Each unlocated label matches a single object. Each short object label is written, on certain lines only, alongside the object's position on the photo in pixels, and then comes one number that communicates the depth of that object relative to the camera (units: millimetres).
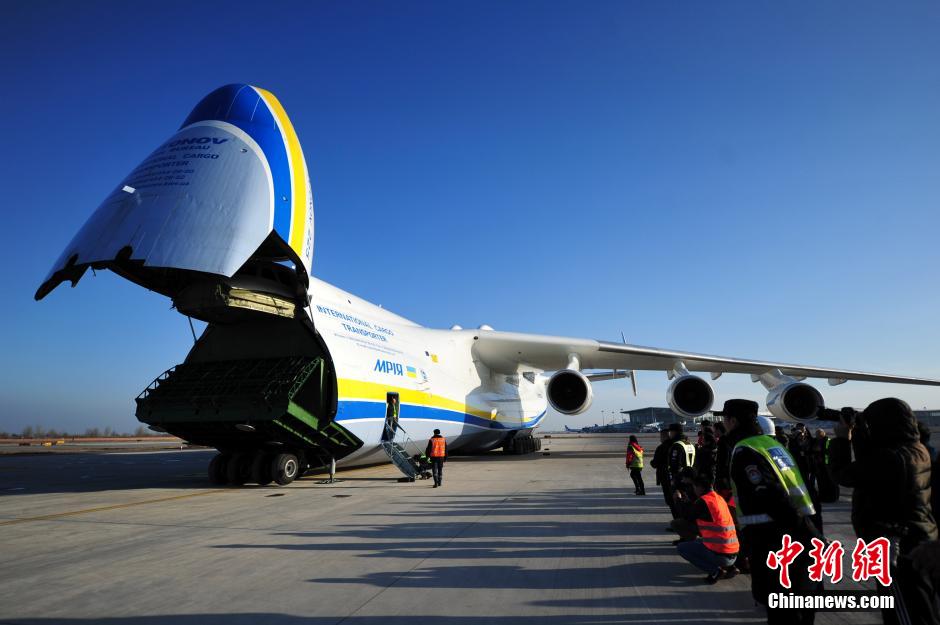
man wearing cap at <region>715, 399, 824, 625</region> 2813
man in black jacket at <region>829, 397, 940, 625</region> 2732
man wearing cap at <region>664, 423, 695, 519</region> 5750
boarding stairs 11766
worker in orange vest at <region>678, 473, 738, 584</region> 4152
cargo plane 7898
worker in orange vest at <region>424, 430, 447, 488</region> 10797
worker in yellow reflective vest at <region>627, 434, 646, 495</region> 8781
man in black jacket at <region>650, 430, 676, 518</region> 6539
